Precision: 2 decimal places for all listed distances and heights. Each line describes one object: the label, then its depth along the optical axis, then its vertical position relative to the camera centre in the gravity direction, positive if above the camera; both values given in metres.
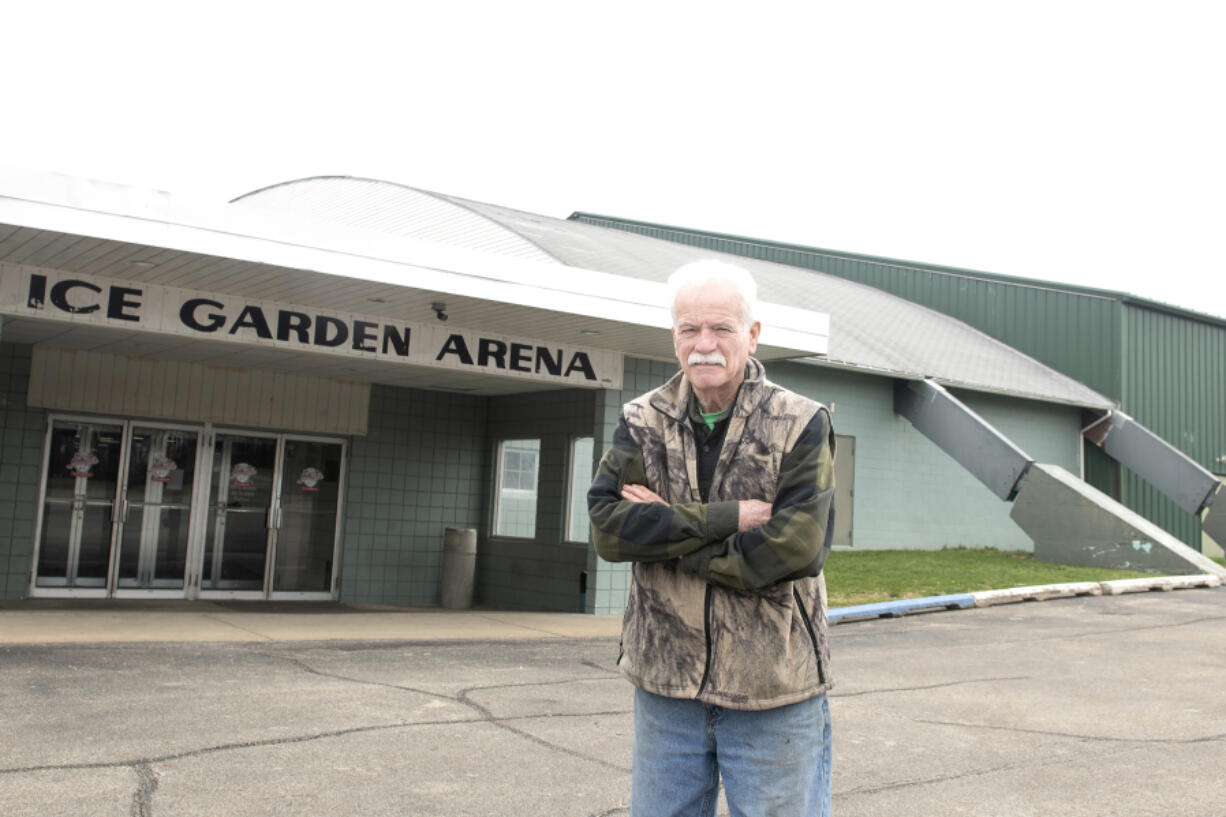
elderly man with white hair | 2.59 -0.10
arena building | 9.10 +1.30
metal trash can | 14.13 -0.81
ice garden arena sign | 9.31 +1.65
